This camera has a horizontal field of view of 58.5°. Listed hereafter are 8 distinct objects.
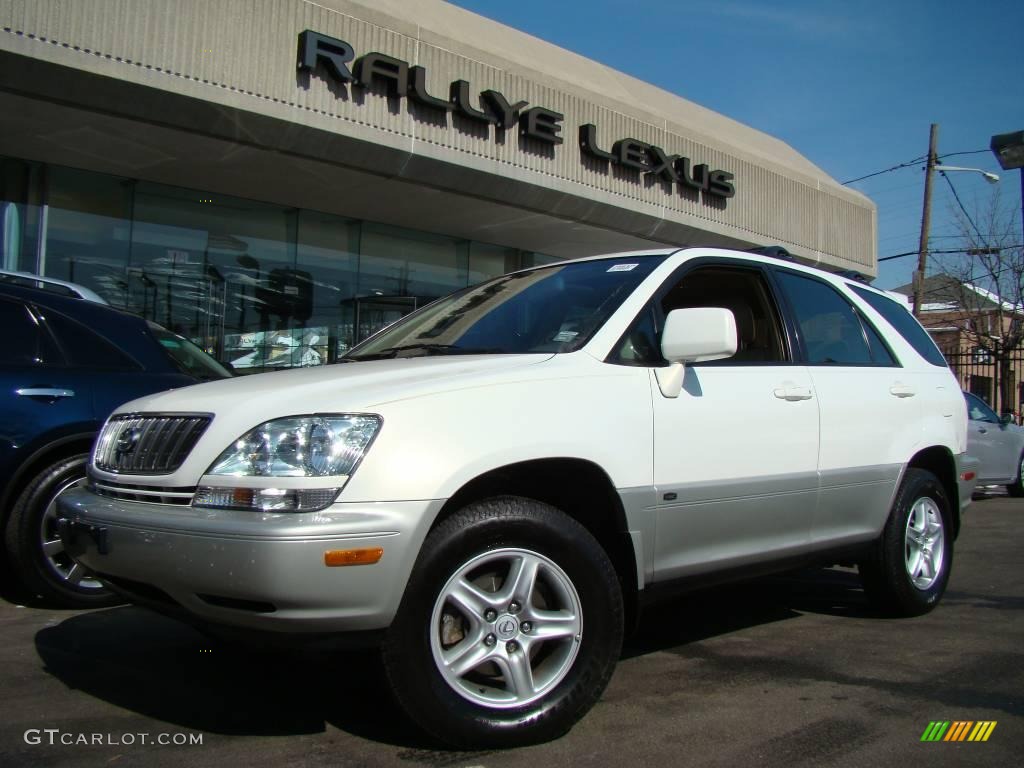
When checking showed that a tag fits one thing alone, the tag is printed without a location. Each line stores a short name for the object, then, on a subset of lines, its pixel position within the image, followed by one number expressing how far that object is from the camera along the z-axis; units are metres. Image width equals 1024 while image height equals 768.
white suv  2.70
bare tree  21.80
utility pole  21.12
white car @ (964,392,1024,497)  11.87
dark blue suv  4.58
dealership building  9.93
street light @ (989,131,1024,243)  14.86
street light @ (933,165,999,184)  19.41
